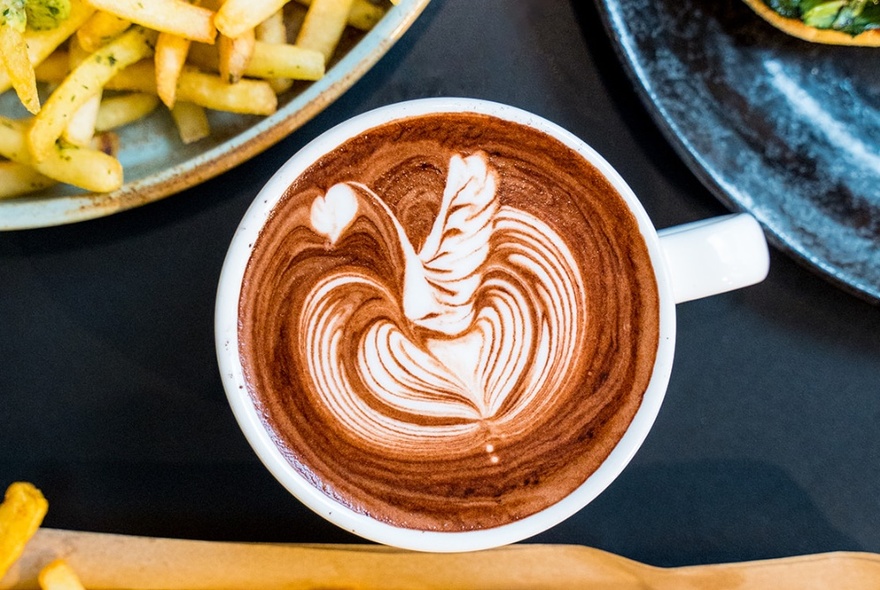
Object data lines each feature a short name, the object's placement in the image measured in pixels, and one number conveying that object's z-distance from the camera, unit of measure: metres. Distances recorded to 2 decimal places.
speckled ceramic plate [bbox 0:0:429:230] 0.44
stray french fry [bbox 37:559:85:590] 0.44
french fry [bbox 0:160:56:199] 0.45
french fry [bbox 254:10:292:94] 0.45
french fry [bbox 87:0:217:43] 0.43
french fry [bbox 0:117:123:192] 0.43
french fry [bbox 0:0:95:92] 0.44
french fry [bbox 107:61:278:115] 0.44
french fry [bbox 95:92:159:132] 0.45
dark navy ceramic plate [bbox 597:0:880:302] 0.46
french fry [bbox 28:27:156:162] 0.43
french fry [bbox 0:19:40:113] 0.42
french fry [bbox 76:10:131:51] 0.44
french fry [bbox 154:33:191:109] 0.44
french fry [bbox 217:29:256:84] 0.44
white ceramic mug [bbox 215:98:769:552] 0.42
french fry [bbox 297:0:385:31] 0.45
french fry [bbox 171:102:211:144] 0.45
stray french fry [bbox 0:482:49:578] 0.44
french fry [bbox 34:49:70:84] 0.46
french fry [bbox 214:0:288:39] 0.42
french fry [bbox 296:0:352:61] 0.45
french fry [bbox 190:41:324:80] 0.44
